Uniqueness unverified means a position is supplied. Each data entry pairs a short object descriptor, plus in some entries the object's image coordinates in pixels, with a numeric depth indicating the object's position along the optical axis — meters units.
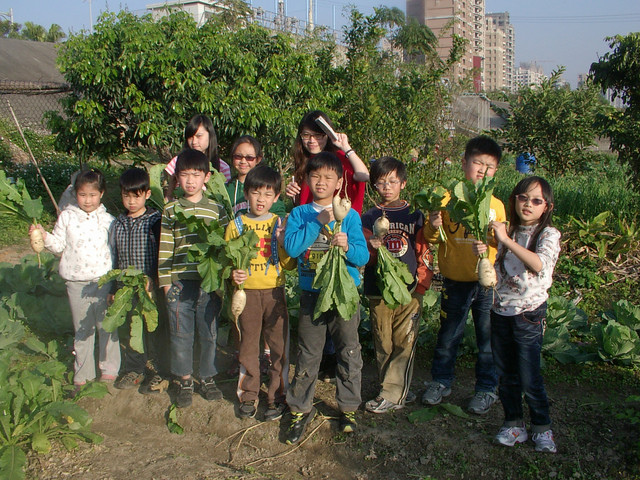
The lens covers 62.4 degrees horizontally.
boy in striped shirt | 3.80
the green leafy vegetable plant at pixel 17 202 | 4.00
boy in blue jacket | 3.42
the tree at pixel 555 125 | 10.41
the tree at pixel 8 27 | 47.88
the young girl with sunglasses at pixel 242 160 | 4.22
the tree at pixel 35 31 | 41.91
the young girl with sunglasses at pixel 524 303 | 3.14
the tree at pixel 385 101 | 7.89
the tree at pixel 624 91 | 6.87
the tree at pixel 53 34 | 43.34
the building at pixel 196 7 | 48.84
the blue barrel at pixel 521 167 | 16.29
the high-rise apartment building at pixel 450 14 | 113.31
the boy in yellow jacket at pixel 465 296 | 3.61
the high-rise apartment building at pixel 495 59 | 147.38
